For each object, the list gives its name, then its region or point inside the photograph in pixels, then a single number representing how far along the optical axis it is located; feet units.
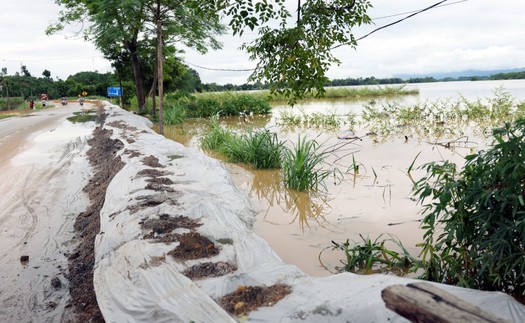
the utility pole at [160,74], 38.12
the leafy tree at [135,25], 53.57
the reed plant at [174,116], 55.98
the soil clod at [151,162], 19.36
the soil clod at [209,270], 8.81
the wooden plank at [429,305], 4.54
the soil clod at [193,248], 9.82
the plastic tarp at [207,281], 6.82
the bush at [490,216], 7.61
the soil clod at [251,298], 7.36
